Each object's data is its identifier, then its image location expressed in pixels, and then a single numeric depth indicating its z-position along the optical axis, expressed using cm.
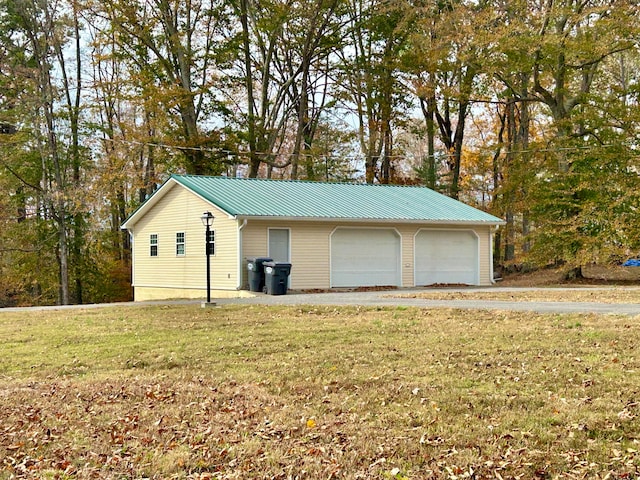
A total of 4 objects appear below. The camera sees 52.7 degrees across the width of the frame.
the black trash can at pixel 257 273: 1802
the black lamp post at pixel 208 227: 1484
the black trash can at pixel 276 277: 1745
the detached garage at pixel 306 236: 1917
